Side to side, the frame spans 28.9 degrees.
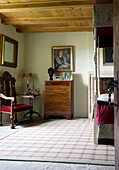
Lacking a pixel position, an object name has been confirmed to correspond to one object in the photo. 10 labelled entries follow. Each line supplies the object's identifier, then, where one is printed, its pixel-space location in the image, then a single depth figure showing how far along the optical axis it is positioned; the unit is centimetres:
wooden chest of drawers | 722
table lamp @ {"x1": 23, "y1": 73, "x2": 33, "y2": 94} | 759
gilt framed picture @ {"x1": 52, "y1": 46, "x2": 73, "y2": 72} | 784
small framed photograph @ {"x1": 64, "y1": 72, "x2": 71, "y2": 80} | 777
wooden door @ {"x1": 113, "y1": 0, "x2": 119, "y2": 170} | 216
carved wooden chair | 595
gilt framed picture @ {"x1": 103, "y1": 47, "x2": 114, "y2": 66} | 745
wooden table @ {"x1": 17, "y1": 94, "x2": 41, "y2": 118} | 696
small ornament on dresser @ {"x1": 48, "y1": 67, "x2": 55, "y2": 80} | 759
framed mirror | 646
